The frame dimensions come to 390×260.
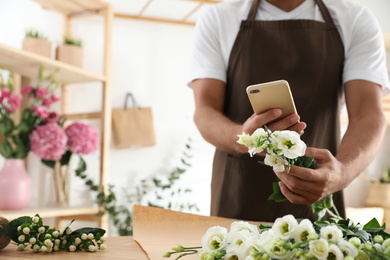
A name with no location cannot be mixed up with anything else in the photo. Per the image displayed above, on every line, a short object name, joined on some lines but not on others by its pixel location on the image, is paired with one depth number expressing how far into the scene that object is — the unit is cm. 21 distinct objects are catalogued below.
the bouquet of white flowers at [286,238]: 42
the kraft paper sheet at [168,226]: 77
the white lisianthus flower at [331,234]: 42
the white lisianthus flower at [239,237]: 47
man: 126
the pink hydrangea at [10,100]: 187
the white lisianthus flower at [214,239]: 49
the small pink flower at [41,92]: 202
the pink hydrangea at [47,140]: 198
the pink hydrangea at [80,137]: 216
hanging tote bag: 295
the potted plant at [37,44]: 225
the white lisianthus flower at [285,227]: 44
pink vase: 194
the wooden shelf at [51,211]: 189
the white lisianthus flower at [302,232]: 44
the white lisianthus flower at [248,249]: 45
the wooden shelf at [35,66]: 194
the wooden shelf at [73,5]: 251
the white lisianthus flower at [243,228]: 50
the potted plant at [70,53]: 241
